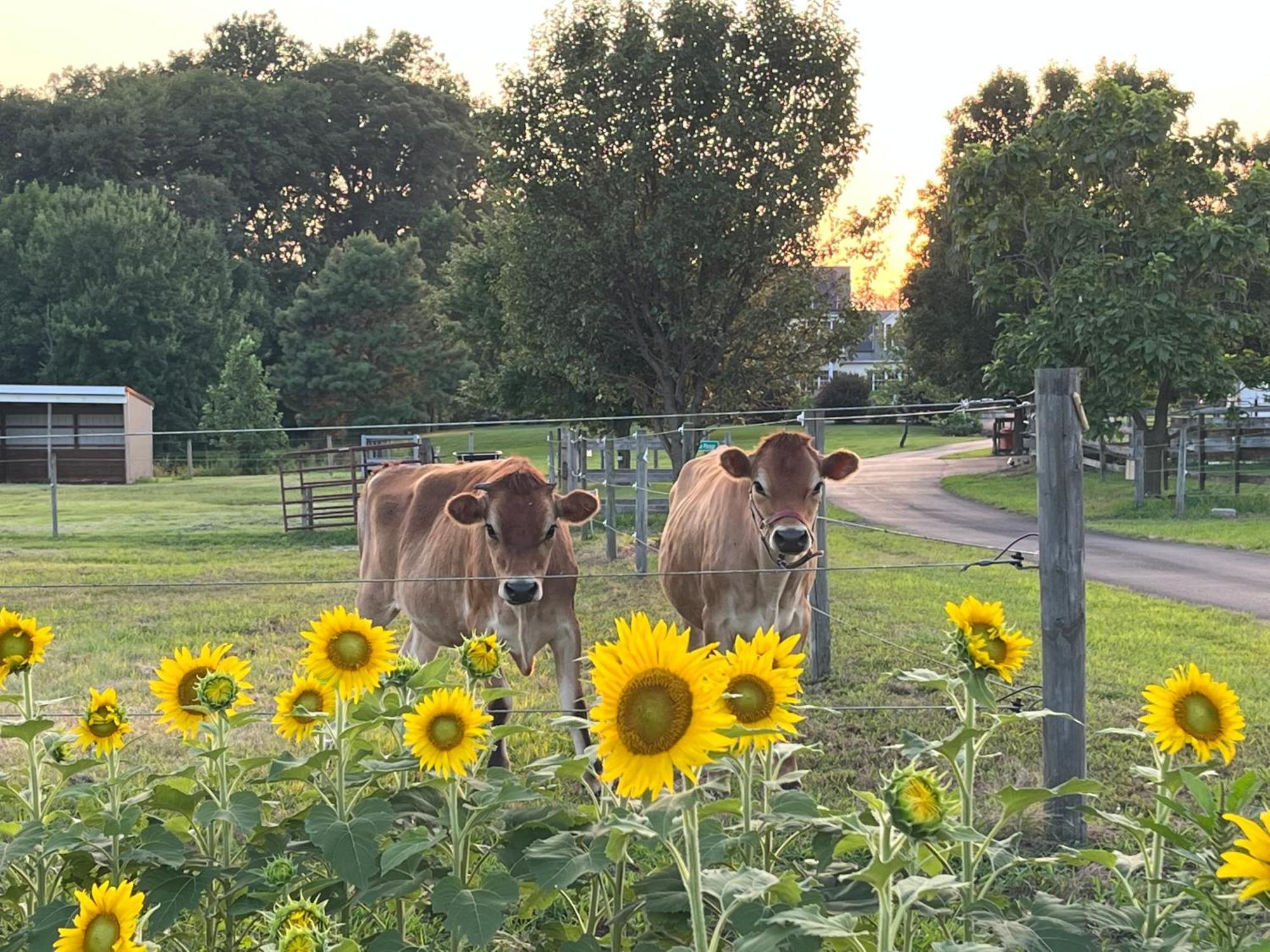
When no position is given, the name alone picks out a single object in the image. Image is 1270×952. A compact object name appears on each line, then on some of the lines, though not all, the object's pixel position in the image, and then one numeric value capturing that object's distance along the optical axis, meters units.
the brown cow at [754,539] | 5.32
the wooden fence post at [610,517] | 14.03
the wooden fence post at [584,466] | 16.66
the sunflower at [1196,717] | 2.35
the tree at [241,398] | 38.66
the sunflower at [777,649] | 2.15
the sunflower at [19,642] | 2.66
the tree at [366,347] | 46.31
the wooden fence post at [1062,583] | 4.11
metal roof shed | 29.84
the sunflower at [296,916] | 1.73
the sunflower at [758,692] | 2.05
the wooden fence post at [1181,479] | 16.55
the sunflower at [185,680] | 2.71
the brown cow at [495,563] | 5.01
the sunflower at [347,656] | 2.60
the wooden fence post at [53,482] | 17.62
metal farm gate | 18.66
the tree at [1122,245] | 18.36
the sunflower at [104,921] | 1.80
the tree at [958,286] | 31.17
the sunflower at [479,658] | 2.54
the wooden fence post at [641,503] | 11.68
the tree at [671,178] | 19.56
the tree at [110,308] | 44.53
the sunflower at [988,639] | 2.25
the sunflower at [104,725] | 2.62
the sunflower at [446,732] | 2.34
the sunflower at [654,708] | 1.70
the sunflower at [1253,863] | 1.62
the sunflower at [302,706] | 2.76
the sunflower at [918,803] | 1.70
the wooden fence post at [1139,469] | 18.17
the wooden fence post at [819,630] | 7.38
